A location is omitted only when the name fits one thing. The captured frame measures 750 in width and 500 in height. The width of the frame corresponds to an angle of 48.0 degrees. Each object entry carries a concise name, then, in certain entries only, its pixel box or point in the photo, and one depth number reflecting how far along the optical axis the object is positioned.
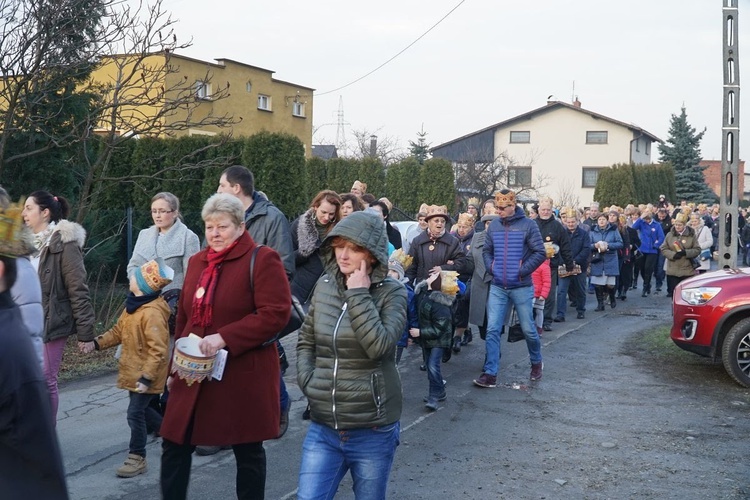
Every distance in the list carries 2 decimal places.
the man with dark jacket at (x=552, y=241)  14.05
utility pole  12.05
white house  61.12
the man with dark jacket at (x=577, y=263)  15.59
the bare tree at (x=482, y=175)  35.25
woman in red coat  4.44
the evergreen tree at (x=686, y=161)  58.72
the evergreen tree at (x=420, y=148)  58.50
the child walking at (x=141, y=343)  5.81
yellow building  11.08
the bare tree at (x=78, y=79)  10.20
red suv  9.71
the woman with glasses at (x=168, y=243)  6.83
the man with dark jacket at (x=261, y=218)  6.11
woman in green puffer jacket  4.02
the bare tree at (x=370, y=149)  50.78
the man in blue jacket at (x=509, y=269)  9.20
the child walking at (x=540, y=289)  12.20
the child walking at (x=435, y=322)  8.13
